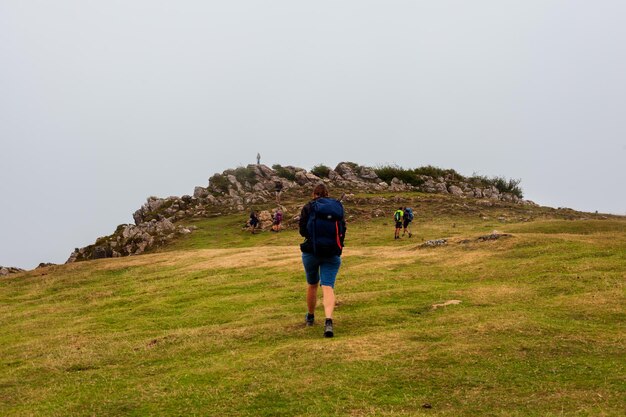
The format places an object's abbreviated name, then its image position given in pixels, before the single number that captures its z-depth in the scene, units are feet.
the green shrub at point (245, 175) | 256.75
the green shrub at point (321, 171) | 275.14
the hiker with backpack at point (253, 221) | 183.52
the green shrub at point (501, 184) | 294.87
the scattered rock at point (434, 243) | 97.50
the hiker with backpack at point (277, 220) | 178.91
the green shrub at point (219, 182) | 250.98
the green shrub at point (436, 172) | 287.69
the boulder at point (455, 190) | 260.62
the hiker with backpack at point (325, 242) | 44.70
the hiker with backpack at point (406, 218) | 143.95
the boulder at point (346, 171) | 272.10
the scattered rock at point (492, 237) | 90.94
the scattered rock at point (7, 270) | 144.34
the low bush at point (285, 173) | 266.55
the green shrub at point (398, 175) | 275.59
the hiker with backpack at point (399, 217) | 140.56
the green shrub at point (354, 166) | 285.21
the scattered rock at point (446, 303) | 52.67
